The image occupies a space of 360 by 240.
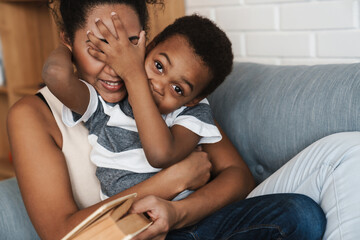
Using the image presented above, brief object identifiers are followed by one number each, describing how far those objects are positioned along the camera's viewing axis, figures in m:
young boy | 1.06
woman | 0.98
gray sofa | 1.20
